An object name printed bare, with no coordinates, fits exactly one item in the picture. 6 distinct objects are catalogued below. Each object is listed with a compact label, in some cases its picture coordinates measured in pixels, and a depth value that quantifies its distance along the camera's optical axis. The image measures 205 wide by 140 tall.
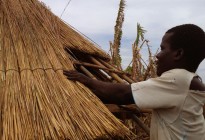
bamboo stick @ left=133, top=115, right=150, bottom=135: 1.78
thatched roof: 1.22
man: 1.12
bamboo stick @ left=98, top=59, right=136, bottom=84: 1.92
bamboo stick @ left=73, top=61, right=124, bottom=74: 1.72
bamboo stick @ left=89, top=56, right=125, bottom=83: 1.85
